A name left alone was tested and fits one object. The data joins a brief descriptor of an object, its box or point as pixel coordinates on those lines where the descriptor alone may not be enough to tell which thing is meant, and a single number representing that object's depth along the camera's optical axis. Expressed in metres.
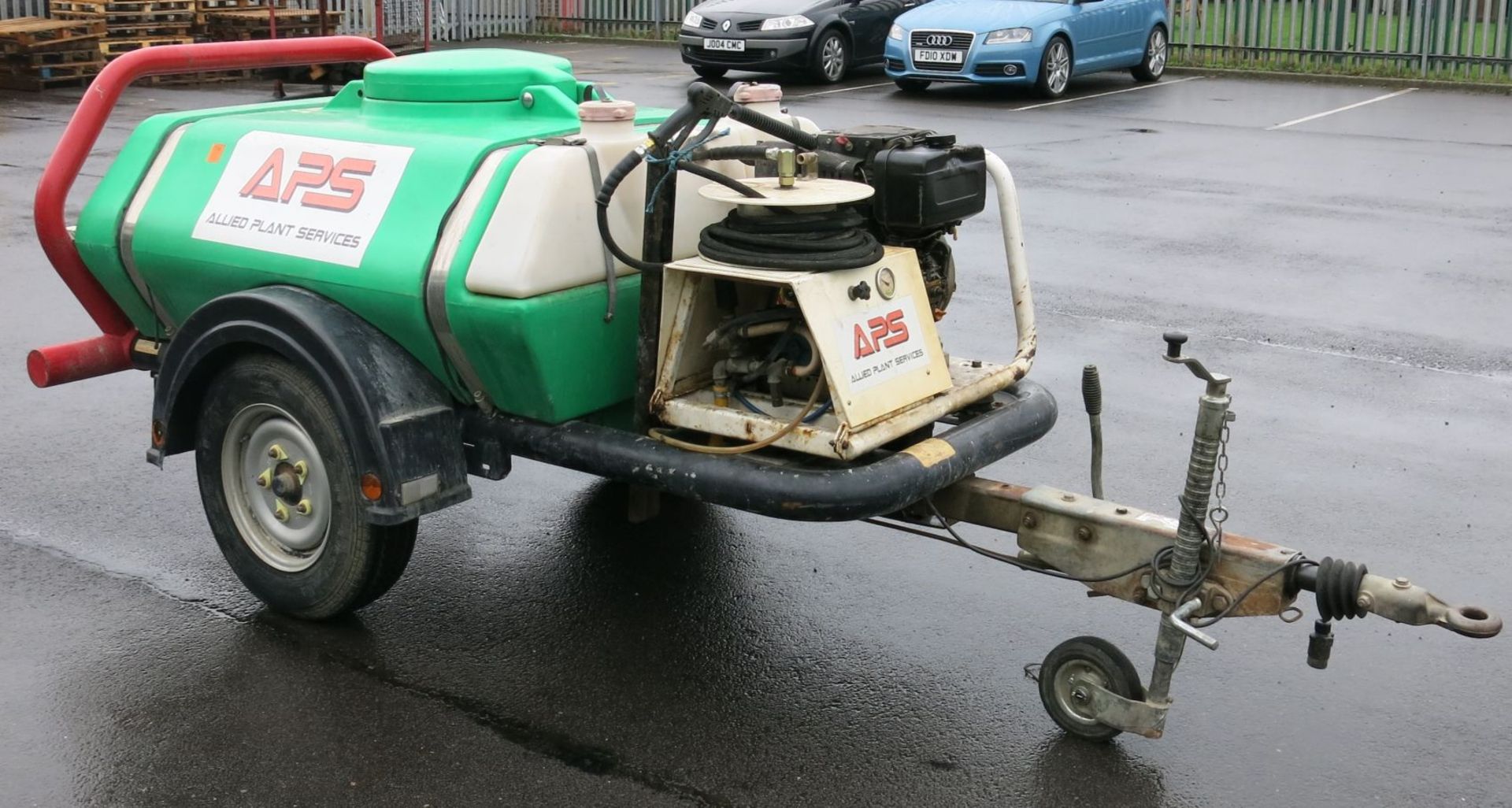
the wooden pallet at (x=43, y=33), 18.47
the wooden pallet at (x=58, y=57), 18.72
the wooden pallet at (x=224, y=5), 20.39
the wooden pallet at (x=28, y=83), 18.84
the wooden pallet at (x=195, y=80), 19.80
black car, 19.17
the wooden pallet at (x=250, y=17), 20.52
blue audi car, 17.45
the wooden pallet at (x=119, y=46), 19.11
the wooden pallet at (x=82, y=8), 19.16
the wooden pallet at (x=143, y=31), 19.61
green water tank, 4.15
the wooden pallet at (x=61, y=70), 18.83
